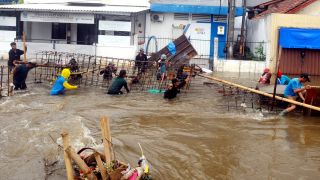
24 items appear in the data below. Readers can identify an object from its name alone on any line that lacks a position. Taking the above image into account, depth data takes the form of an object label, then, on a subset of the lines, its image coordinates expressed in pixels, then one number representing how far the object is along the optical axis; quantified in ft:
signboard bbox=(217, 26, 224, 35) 86.74
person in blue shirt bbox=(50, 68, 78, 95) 47.62
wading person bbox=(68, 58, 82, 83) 52.42
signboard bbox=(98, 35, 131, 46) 77.25
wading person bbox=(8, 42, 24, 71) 54.44
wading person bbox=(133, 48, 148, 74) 52.62
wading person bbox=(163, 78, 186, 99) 46.57
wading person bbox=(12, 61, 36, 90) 48.38
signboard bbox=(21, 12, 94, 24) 77.46
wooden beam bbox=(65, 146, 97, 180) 19.62
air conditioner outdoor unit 87.04
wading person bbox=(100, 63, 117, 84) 51.90
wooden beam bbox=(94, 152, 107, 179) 20.25
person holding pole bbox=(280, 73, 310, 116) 38.88
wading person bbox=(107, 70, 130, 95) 48.42
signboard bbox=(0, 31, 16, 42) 78.95
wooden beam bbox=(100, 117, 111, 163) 20.74
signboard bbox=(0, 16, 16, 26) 79.14
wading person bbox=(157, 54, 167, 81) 51.52
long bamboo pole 36.71
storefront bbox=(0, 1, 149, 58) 76.54
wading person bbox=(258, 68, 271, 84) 50.57
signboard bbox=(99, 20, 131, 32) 77.41
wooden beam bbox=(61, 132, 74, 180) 19.04
